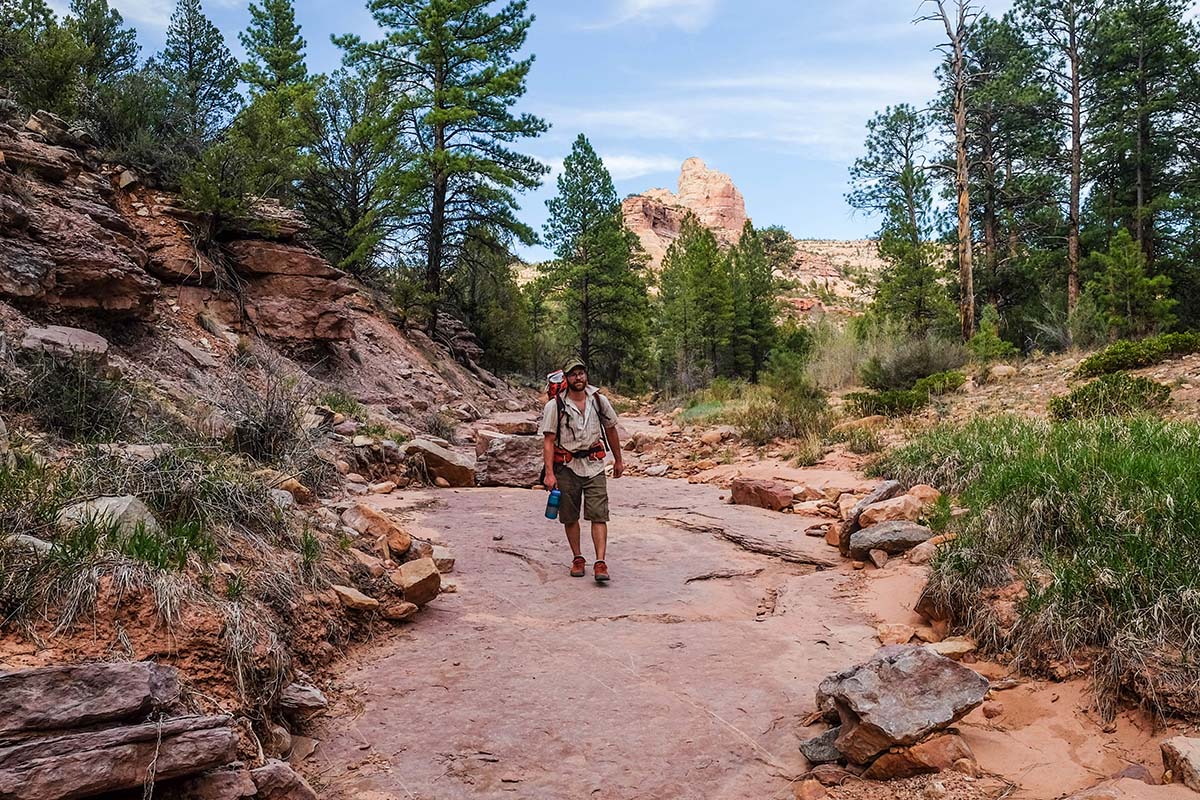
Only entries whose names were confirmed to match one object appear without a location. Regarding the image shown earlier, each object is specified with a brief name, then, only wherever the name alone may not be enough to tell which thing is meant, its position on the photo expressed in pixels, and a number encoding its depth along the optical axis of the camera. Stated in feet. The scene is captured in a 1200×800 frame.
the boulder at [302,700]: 9.73
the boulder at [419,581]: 14.52
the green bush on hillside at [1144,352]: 35.38
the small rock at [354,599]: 13.14
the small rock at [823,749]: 9.07
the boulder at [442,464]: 29.32
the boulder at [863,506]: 19.77
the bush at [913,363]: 51.42
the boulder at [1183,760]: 6.95
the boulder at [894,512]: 19.35
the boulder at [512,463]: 30.53
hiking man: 18.22
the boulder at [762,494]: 25.86
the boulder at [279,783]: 7.50
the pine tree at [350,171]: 57.67
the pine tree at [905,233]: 76.43
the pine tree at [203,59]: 62.95
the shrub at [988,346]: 50.49
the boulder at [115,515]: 10.09
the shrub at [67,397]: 15.37
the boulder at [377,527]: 16.94
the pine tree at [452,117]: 58.75
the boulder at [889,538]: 17.93
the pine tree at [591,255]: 101.04
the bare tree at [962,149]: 56.13
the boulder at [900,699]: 8.70
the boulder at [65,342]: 17.94
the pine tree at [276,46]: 80.28
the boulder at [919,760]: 8.52
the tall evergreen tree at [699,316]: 104.83
